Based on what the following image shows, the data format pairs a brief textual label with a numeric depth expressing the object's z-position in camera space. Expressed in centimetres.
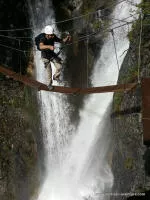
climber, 1148
